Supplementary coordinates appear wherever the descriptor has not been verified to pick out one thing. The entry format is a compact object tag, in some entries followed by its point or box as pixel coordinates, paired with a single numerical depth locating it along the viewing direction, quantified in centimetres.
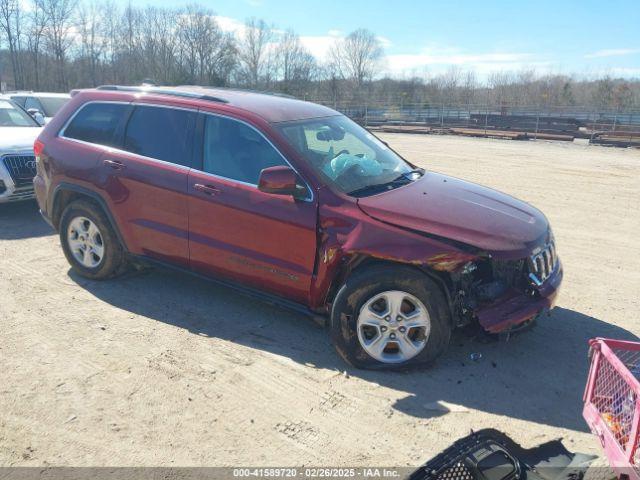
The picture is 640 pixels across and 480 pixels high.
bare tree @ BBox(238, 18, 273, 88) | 7504
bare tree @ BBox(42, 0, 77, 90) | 6003
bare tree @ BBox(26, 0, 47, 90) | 5862
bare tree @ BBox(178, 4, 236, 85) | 7212
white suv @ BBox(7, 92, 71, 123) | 1283
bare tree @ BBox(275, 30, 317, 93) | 6348
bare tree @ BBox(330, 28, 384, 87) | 7681
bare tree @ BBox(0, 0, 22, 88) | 5444
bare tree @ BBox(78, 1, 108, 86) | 6372
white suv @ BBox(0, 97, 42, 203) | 752
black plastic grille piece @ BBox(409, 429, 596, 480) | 225
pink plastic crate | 219
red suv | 372
